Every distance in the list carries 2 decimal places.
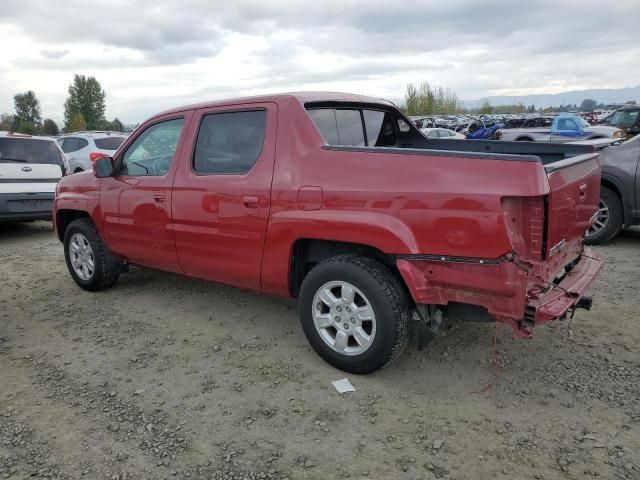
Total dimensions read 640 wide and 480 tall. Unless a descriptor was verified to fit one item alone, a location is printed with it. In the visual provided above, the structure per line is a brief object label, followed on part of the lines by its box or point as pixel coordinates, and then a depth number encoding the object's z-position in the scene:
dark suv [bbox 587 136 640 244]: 6.27
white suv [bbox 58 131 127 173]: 13.03
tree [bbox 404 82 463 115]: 69.69
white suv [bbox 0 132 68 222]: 7.93
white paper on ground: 3.26
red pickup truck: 2.81
